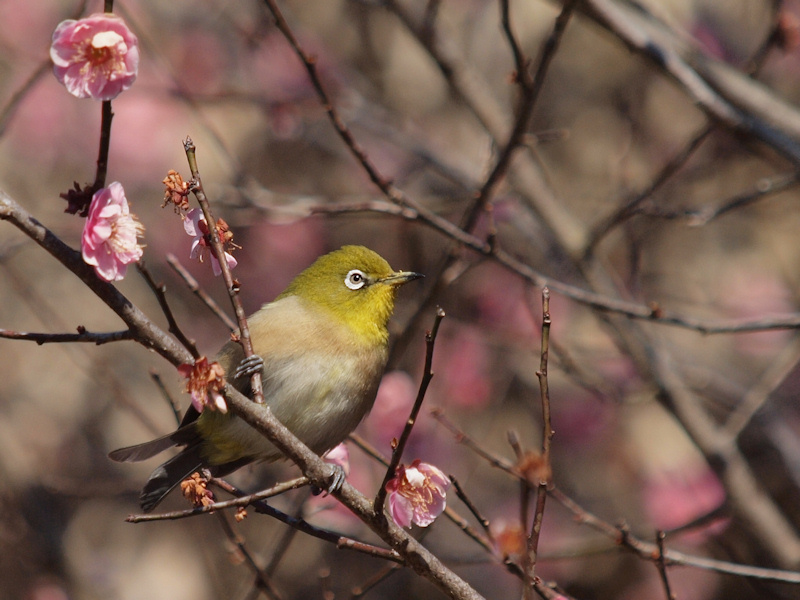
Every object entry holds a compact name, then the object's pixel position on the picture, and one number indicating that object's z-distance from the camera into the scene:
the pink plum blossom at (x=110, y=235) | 4.49
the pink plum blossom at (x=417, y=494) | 5.52
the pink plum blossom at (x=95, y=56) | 4.75
